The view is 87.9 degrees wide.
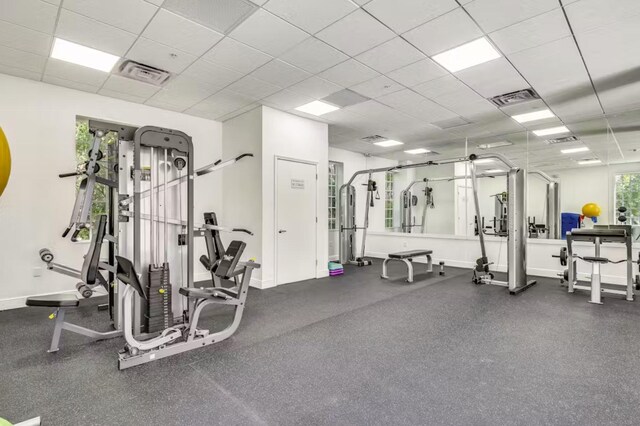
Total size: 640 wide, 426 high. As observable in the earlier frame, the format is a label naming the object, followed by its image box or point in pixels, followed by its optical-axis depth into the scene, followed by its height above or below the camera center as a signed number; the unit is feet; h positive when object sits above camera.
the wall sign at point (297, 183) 18.66 +1.83
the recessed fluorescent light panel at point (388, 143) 25.40 +5.67
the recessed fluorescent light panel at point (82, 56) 11.27 +5.79
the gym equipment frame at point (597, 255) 14.30 -1.83
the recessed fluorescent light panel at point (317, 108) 17.31 +5.78
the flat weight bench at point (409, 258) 18.82 -2.54
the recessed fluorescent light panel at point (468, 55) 11.25 +5.75
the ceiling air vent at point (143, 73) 12.71 +5.76
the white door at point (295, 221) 18.02 -0.32
